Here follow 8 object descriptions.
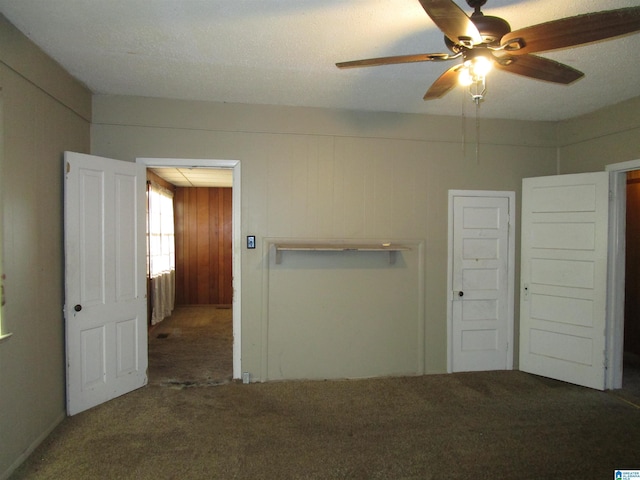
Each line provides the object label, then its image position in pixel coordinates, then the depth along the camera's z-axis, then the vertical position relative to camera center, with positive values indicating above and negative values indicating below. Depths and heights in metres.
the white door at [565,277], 3.36 -0.41
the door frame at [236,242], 3.35 -0.08
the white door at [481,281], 3.71 -0.48
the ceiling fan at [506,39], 1.38 +0.84
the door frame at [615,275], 3.34 -0.37
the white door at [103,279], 2.75 -0.38
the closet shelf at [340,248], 3.29 -0.13
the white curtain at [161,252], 5.55 -0.31
